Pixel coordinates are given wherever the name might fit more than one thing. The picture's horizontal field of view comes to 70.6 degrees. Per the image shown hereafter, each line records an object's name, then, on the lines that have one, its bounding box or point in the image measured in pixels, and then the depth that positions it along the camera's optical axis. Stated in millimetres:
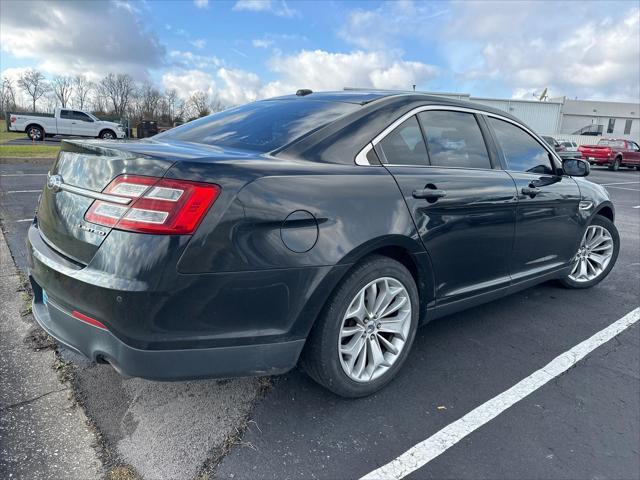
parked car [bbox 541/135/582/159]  22109
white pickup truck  23625
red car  24703
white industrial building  55094
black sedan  1801
